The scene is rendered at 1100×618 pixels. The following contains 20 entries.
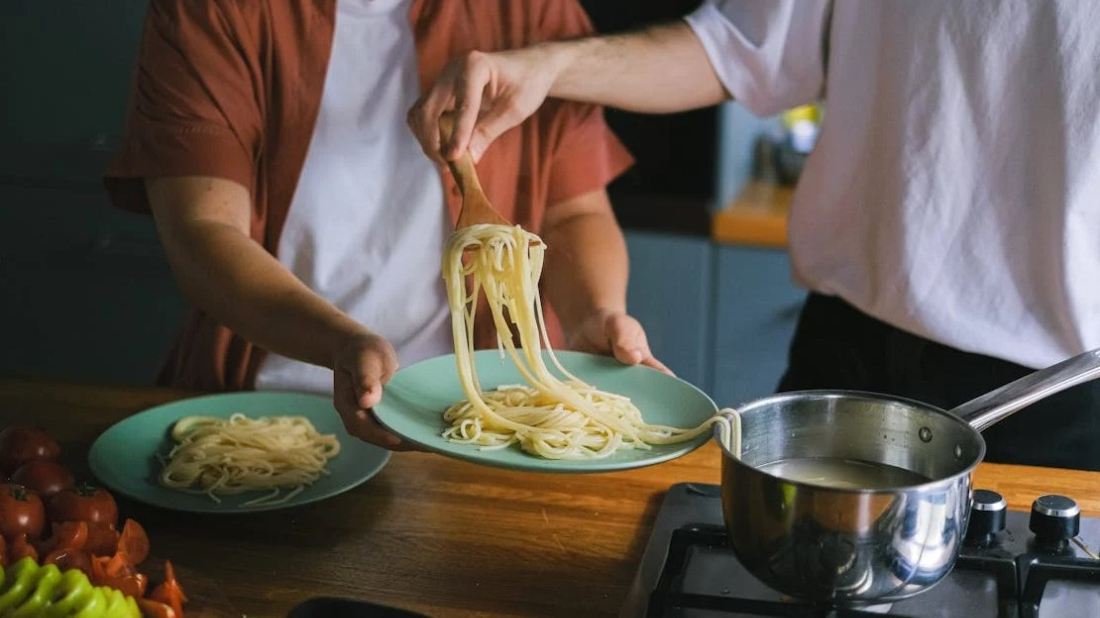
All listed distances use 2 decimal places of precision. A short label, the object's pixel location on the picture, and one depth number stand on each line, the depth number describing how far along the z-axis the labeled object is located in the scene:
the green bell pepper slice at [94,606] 0.90
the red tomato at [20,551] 1.03
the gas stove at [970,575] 1.01
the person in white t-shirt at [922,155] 1.43
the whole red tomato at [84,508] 1.12
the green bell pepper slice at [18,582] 0.93
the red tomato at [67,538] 1.06
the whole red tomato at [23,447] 1.23
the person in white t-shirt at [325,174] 1.48
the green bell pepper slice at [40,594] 0.92
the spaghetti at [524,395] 1.17
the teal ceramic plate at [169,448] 1.23
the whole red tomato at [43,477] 1.17
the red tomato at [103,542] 1.07
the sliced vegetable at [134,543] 1.09
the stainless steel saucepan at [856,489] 0.89
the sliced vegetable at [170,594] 0.98
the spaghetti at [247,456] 1.27
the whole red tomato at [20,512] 1.08
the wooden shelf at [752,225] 2.11
